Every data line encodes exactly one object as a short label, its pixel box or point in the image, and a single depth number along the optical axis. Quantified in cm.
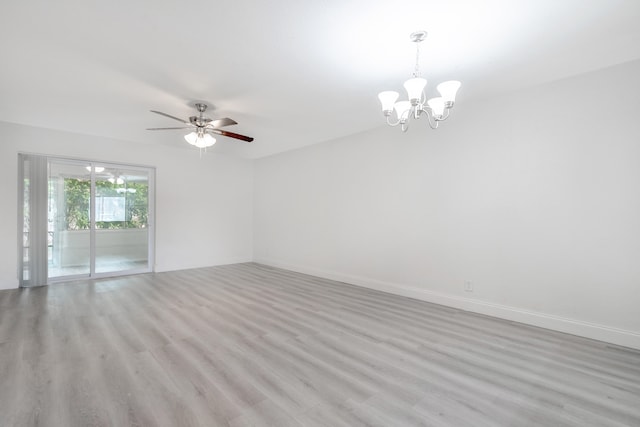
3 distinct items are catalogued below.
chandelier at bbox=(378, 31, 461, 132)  236
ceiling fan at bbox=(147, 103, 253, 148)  393
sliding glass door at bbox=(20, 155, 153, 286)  490
